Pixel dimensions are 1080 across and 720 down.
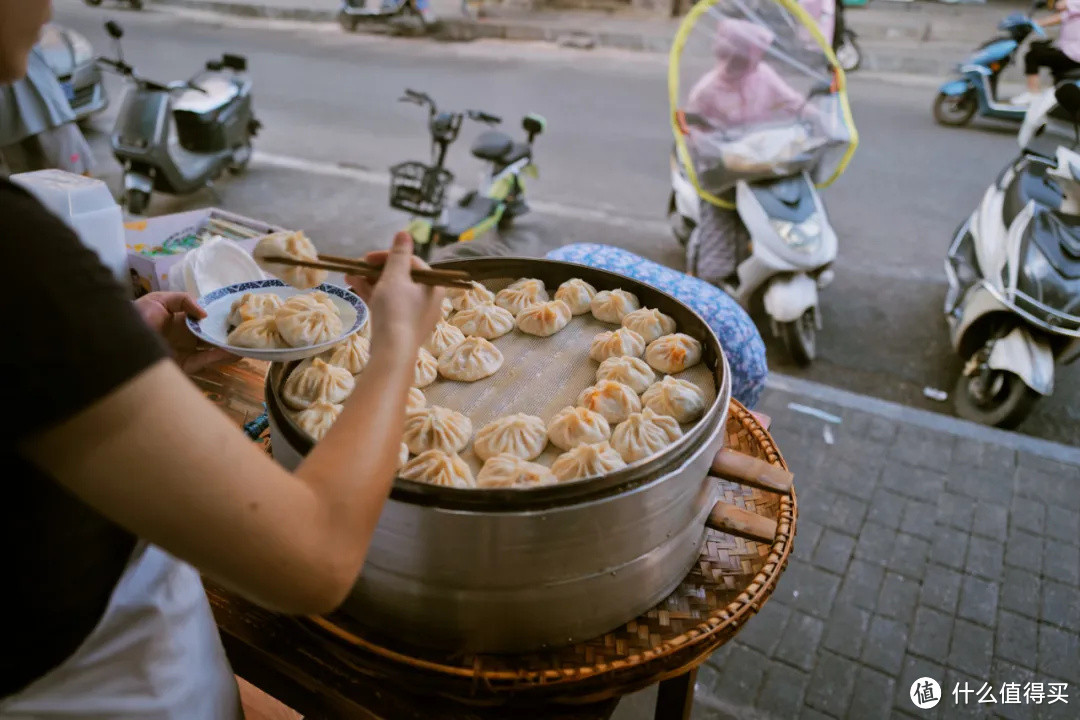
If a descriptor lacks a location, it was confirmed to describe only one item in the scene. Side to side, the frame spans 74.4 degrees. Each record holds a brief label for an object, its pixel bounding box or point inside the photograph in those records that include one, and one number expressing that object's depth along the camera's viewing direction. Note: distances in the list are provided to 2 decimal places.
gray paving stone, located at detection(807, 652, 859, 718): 2.72
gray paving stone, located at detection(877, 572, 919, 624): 3.04
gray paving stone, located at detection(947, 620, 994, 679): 2.82
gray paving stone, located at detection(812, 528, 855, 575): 3.27
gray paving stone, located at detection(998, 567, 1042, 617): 3.05
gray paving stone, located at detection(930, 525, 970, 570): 3.27
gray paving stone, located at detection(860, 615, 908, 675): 2.85
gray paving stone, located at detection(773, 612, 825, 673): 2.89
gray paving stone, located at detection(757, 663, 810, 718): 2.72
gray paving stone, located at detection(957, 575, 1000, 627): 3.02
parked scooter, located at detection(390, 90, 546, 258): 5.81
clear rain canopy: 4.07
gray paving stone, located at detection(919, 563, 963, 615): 3.07
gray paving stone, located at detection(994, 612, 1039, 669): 2.85
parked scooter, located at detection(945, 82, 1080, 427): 3.79
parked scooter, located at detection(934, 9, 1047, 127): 8.11
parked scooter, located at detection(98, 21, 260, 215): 6.25
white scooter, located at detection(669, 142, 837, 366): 4.45
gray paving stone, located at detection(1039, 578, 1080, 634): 2.98
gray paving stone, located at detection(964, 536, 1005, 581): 3.21
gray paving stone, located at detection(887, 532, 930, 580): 3.22
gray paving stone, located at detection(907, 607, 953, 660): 2.88
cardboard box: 2.62
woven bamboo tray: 1.43
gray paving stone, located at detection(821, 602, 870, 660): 2.91
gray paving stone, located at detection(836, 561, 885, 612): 3.11
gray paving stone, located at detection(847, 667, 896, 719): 2.69
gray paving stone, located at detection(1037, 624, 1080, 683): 2.79
